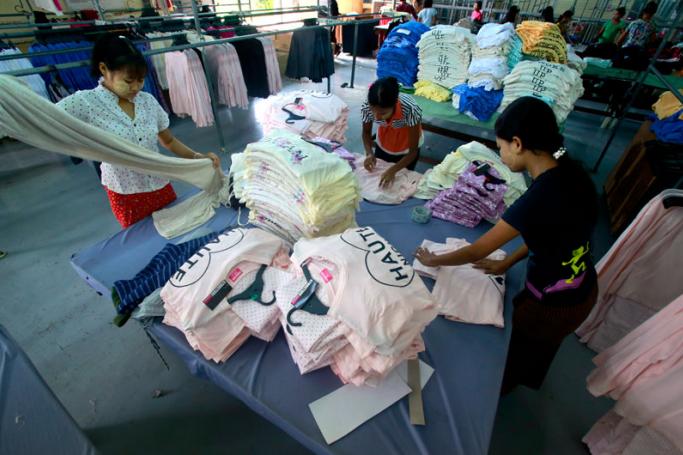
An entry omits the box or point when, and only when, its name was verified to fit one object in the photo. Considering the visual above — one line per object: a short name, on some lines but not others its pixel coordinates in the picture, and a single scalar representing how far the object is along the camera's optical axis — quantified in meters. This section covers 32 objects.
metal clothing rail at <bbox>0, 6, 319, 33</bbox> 3.71
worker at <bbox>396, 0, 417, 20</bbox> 7.00
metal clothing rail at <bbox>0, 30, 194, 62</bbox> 2.00
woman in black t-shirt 1.12
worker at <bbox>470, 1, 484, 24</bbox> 5.70
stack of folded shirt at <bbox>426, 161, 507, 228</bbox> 1.83
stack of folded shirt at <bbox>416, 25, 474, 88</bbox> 3.32
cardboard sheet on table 0.95
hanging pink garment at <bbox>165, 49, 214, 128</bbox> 3.82
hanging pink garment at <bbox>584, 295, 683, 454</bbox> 1.20
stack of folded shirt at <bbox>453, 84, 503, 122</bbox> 3.15
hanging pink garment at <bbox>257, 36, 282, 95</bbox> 4.52
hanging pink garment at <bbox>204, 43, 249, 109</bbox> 4.11
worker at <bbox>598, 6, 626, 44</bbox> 5.41
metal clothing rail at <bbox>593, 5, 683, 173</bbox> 2.25
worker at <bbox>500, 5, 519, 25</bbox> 4.37
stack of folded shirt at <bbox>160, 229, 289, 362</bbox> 1.03
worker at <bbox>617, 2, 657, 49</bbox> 4.87
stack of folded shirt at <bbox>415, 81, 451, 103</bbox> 3.60
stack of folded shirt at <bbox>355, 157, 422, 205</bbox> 2.05
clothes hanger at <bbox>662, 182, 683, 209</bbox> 1.54
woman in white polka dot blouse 1.36
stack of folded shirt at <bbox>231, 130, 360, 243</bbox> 1.22
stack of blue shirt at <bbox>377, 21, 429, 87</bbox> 3.74
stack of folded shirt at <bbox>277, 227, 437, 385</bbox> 0.91
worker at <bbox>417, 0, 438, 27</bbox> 5.76
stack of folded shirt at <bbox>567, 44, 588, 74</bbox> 3.39
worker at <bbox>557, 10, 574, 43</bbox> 4.80
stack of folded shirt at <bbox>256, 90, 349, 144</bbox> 2.83
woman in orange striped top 2.12
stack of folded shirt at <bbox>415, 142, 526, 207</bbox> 1.96
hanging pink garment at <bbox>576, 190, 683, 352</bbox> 1.62
